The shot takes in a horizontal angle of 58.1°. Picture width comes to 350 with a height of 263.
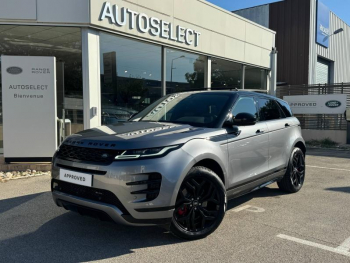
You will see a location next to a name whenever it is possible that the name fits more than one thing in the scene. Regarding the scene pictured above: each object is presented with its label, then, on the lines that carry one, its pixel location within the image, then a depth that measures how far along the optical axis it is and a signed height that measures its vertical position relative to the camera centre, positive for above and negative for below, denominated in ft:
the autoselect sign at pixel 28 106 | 23.63 +0.29
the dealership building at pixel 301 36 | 72.18 +17.44
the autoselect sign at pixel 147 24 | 28.48 +8.65
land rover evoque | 9.95 -1.89
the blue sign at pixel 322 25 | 73.75 +20.26
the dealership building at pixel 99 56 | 23.98 +5.78
